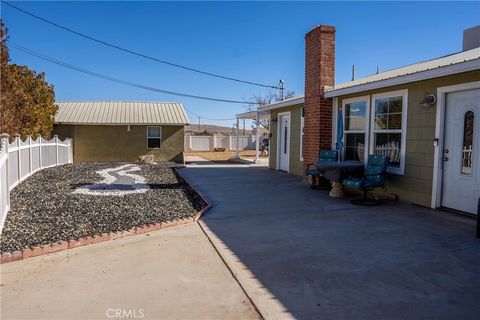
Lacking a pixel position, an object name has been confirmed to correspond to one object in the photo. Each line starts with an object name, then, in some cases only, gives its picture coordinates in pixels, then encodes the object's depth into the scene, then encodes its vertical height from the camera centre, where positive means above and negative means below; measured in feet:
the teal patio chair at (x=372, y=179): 25.35 -2.70
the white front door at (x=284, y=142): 46.91 -0.39
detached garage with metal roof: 68.80 +0.36
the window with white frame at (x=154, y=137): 70.33 -0.13
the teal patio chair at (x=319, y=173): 32.73 -2.89
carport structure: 59.37 +4.02
